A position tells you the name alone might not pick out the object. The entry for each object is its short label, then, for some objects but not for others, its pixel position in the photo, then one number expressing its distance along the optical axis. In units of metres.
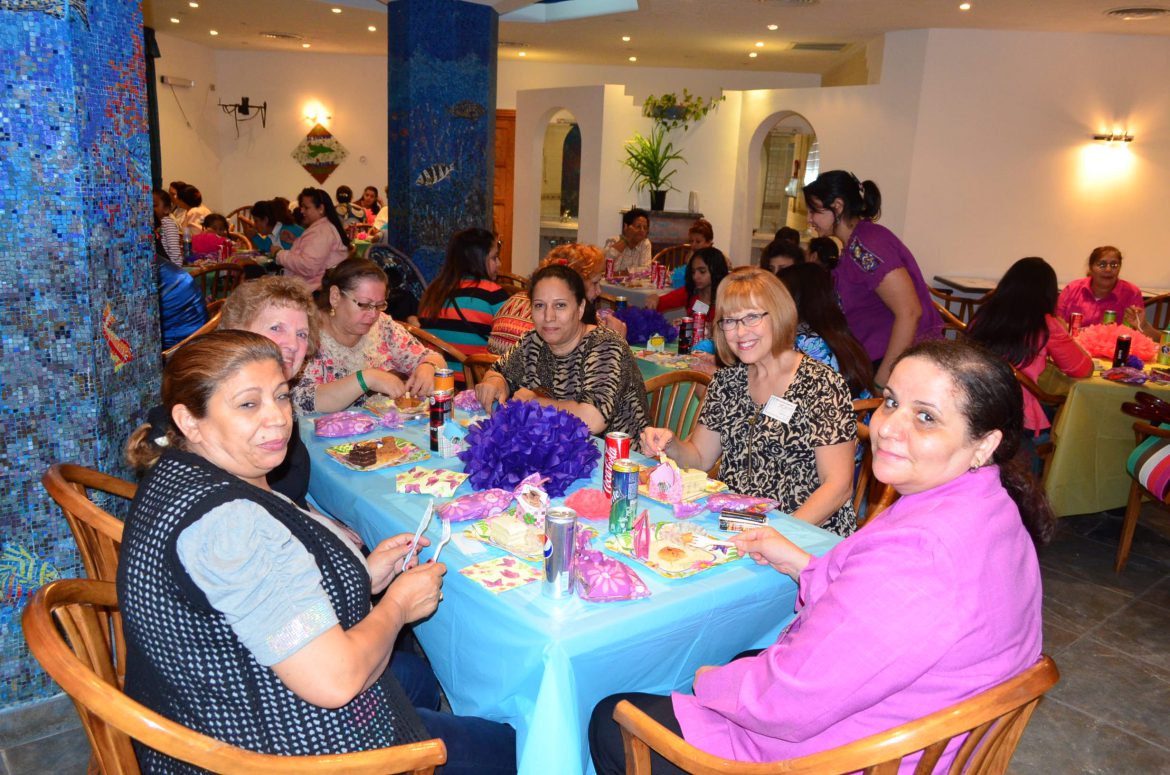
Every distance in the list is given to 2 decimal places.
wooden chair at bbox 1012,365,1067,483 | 4.19
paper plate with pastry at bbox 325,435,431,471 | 2.66
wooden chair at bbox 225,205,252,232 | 11.80
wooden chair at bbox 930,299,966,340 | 5.40
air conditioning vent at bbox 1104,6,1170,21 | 6.57
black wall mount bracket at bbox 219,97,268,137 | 13.40
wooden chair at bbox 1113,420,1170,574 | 4.04
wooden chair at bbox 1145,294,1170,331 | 7.07
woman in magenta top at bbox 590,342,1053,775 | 1.39
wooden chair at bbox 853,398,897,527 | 2.79
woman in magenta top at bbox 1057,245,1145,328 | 5.57
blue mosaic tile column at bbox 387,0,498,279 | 6.93
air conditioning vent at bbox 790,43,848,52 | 9.78
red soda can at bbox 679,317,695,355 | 4.80
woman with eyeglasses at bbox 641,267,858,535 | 2.58
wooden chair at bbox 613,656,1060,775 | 1.29
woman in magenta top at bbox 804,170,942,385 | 4.26
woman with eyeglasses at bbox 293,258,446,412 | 3.24
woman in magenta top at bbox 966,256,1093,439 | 4.06
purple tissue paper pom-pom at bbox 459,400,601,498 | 2.42
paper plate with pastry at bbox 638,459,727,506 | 2.40
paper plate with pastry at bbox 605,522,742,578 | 2.00
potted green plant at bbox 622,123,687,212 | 10.80
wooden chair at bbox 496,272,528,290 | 6.89
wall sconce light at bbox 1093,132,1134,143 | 8.02
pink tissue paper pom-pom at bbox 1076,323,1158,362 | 4.96
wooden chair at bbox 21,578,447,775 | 1.26
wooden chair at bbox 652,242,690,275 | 9.14
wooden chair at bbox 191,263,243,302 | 6.70
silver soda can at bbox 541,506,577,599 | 1.81
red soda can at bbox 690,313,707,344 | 5.08
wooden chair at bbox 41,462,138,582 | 1.92
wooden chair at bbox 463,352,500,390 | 4.11
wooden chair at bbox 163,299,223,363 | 5.02
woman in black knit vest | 1.36
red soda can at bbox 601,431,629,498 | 2.24
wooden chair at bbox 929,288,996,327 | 6.89
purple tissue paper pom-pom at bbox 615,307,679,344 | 5.03
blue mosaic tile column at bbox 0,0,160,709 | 2.33
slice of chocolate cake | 2.66
